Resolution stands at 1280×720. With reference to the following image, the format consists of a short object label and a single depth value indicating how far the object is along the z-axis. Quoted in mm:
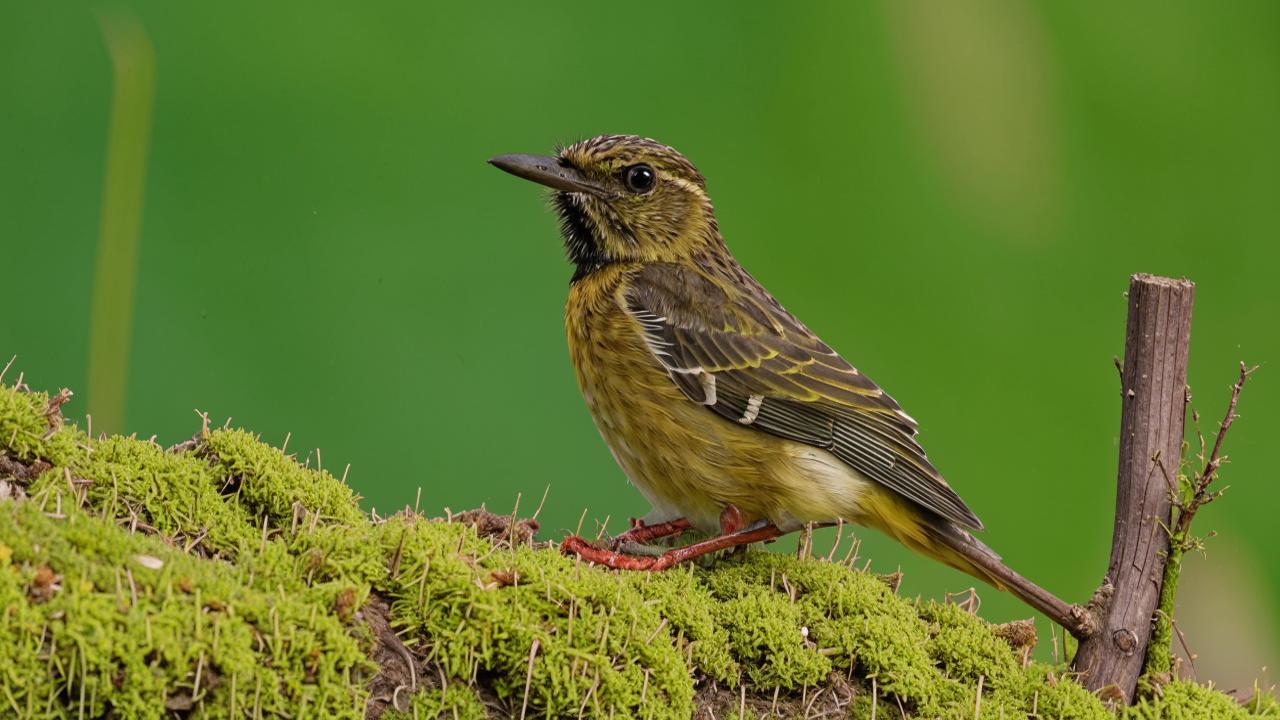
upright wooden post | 8922
